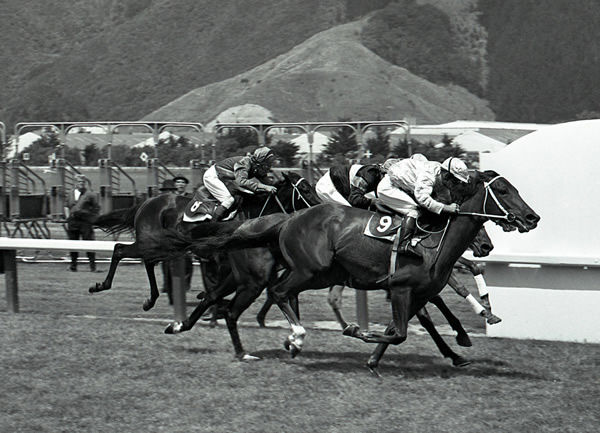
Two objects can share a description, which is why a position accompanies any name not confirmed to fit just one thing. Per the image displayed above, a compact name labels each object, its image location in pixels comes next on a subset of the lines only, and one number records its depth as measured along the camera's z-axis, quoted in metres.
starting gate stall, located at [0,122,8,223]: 36.59
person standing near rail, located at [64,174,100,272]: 31.42
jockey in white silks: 14.91
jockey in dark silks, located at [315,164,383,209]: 18.06
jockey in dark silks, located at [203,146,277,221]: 18.87
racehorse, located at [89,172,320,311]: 19.17
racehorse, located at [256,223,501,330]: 16.64
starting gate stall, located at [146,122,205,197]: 35.78
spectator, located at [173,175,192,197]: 25.47
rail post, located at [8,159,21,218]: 36.59
